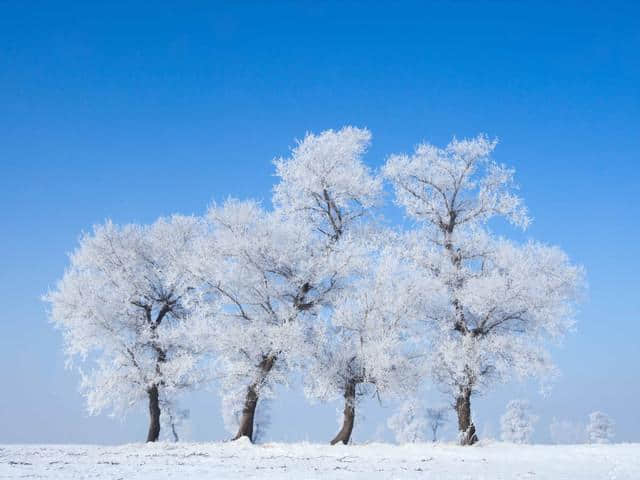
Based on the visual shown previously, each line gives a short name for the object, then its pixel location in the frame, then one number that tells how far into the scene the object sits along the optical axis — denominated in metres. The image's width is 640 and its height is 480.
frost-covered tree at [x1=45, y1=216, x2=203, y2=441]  29.72
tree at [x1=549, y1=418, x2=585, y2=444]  102.44
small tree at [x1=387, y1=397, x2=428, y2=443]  72.44
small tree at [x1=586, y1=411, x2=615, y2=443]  75.97
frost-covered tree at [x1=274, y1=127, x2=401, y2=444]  27.23
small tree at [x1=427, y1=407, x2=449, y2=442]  70.62
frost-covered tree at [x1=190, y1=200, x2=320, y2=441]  27.59
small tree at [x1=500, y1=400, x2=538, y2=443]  71.44
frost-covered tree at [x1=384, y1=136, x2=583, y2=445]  27.77
